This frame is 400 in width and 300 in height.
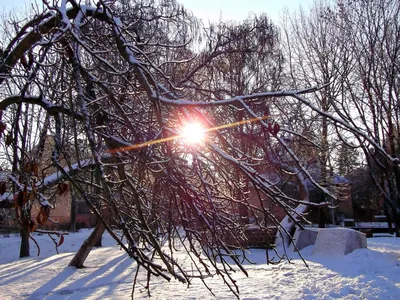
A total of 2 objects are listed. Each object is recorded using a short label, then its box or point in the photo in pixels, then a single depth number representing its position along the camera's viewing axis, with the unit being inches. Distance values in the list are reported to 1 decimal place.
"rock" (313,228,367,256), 382.6
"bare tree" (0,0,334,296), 107.7
